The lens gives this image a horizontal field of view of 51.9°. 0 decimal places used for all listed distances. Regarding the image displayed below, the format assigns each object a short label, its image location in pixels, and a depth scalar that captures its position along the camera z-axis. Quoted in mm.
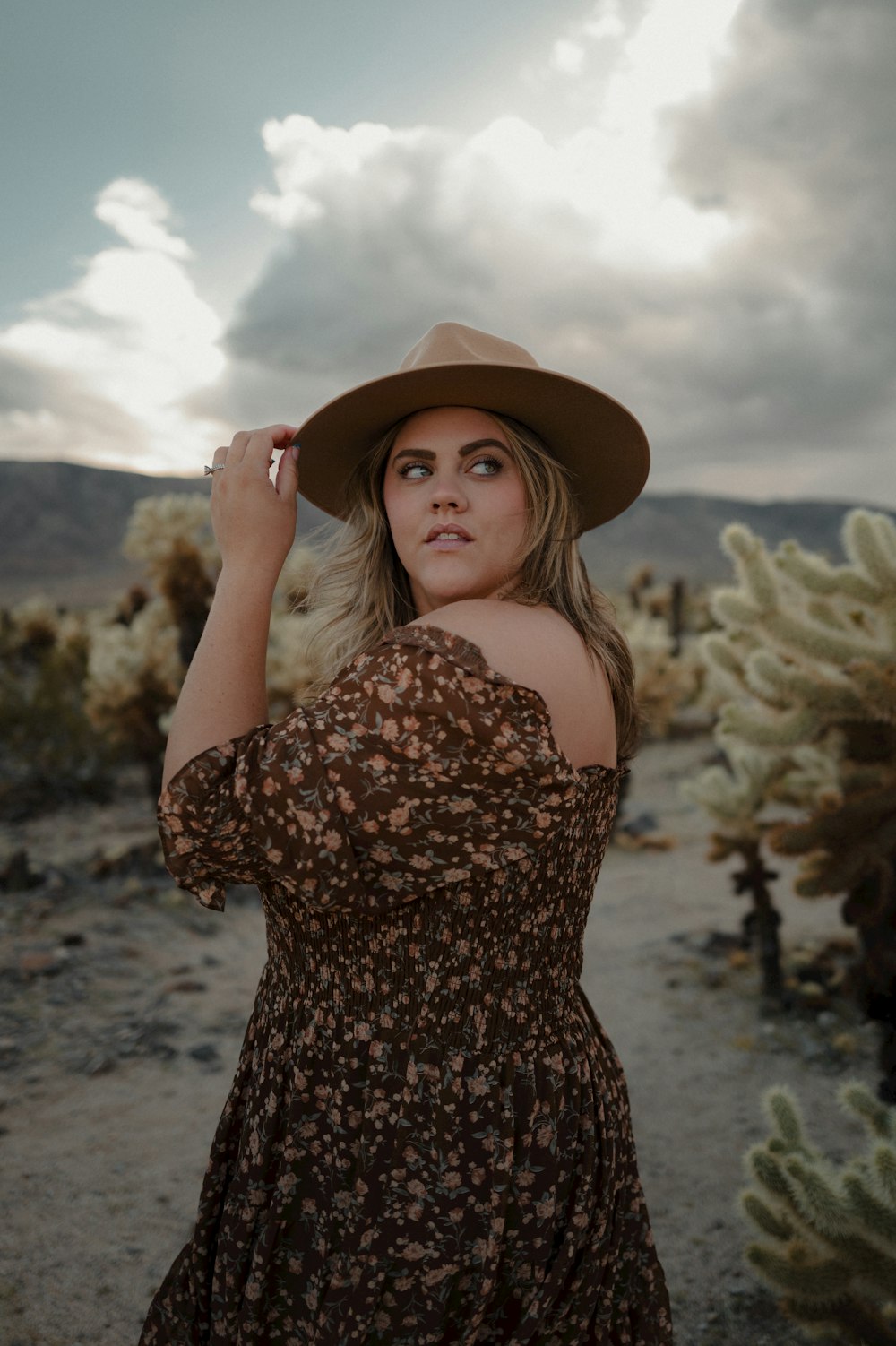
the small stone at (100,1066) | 3871
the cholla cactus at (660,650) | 9188
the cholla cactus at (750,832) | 4750
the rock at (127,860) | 6250
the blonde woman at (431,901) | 1262
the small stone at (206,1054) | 4062
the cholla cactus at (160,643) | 6453
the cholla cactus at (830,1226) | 2234
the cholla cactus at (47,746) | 8172
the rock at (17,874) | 5738
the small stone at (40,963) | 4672
